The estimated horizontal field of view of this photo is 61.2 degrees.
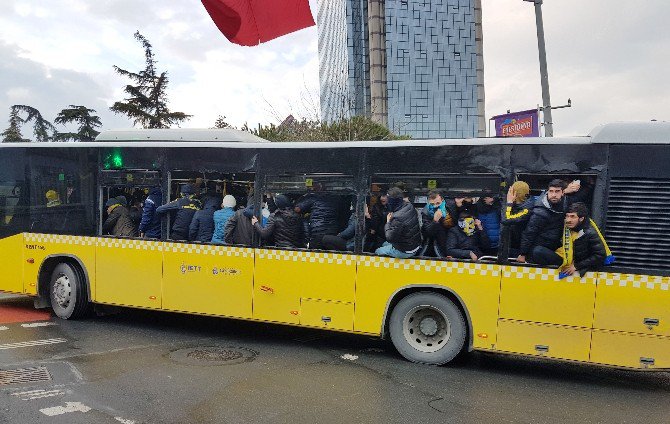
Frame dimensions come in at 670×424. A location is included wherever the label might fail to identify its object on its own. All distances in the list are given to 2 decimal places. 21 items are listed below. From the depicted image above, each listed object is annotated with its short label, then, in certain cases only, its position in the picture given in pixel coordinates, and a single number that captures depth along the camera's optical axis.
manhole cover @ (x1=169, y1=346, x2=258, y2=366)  7.24
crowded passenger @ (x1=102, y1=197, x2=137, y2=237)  9.27
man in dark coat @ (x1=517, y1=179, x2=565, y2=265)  6.73
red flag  5.80
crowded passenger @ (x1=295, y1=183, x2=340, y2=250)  7.88
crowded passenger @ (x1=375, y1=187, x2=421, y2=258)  7.43
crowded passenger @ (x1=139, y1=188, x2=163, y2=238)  9.00
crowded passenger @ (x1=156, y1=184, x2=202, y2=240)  8.79
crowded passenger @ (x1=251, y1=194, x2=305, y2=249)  8.10
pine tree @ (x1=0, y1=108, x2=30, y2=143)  36.62
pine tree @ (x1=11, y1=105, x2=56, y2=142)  35.41
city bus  6.52
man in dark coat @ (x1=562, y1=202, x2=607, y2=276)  6.53
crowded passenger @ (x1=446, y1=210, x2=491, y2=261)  7.15
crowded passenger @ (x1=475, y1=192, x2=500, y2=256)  7.06
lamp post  13.30
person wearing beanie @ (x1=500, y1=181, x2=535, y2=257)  6.90
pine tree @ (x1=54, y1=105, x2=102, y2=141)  36.69
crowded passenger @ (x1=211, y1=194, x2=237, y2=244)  8.57
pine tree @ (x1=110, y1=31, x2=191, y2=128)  37.53
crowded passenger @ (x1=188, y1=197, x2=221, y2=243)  8.68
